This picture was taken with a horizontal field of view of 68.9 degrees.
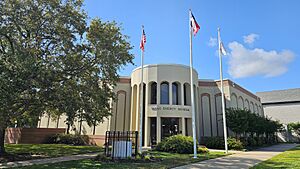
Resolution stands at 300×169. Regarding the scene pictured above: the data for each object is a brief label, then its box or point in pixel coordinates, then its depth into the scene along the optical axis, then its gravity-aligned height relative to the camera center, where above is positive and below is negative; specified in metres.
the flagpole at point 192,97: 13.65 +1.66
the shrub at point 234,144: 20.22 -2.05
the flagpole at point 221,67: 18.83 +4.66
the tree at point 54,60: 10.70 +3.72
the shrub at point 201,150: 16.96 -2.16
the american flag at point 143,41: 16.95 +6.14
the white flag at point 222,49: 18.29 +6.02
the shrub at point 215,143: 21.89 -2.10
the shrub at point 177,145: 16.58 -1.78
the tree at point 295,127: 42.89 -0.99
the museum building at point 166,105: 22.94 +2.01
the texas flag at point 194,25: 14.58 +6.40
